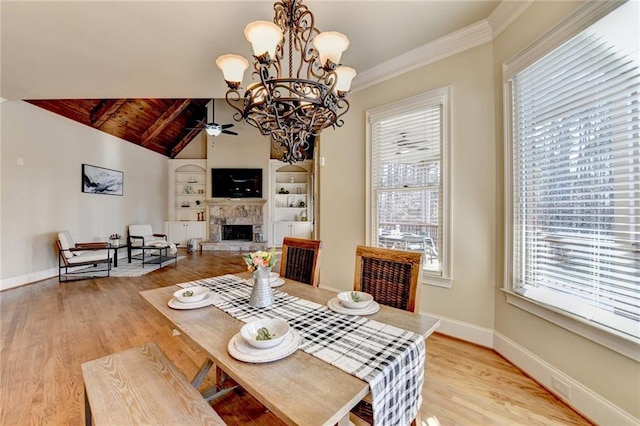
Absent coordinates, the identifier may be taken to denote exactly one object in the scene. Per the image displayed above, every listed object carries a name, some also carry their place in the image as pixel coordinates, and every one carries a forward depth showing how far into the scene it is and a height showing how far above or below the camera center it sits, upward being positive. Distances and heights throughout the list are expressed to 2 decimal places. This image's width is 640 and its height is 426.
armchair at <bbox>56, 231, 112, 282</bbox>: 4.41 -0.79
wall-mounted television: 8.02 +0.89
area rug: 4.86 -1.15
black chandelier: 1.41 +0.73
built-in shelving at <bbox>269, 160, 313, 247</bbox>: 8.12 +0.49
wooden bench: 0.95 -0.75
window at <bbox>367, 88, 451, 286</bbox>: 2.50 +0.36
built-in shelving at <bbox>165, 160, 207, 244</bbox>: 8.02 +0.41
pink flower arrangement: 1.40 -0.26
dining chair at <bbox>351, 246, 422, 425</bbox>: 1.50 -0.40
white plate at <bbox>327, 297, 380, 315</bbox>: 1.33 -0.51
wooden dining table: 0.70 -0.53
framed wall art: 5.32 +0.69
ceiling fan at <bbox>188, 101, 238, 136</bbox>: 5.73 +1.85
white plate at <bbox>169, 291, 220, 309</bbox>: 1.40 -0.50
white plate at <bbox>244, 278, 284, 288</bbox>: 1.80 -0.50
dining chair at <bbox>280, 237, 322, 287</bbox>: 2.00 -0.39
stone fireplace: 8.03 -0.13
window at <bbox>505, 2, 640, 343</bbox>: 1.34 +0.23
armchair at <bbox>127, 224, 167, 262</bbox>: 6.16 -0.61
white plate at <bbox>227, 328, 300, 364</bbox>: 0.92 -0.51
